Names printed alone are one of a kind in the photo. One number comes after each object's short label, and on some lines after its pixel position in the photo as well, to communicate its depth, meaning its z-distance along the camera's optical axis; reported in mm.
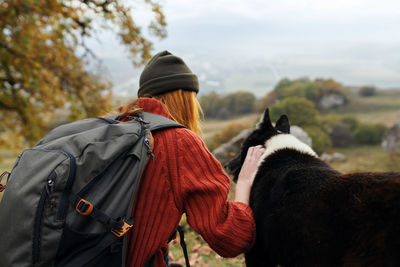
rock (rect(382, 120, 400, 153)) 14773
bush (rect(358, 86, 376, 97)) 30894
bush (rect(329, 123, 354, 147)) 18031
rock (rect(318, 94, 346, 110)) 23781
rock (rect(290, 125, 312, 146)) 9885
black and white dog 1494
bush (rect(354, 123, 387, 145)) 17969
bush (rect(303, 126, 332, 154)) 13664
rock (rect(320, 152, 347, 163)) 14055
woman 1580
